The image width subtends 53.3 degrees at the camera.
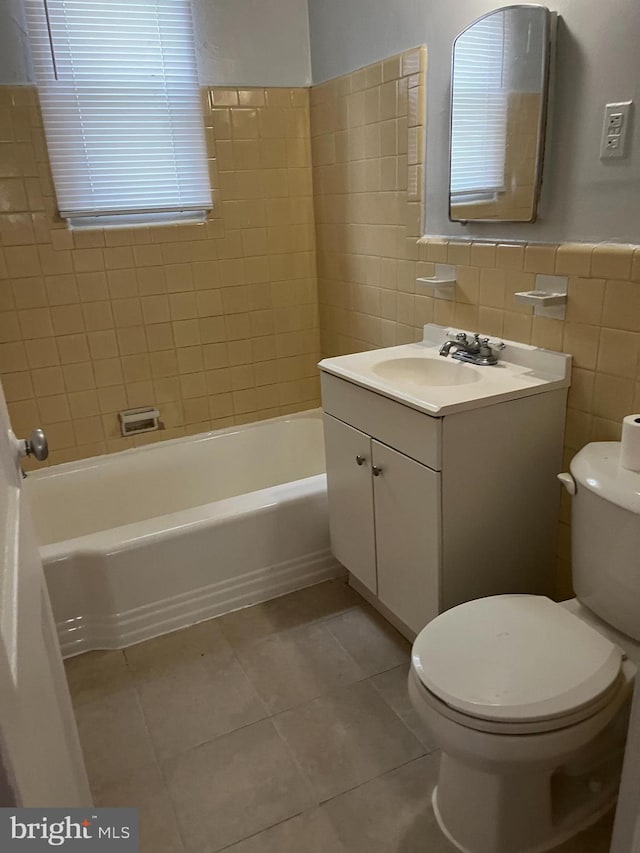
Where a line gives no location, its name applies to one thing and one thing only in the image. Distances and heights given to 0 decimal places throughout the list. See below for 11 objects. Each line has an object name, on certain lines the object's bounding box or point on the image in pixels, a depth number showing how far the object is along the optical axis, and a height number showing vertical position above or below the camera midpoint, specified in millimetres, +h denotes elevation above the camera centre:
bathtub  2037 -1149
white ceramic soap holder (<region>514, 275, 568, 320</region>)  1659 -295
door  635 -545
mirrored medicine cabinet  1621 +168
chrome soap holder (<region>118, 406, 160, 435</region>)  2689 -886
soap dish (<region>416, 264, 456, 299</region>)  2055 -304
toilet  1213 -940
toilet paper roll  1362 -549
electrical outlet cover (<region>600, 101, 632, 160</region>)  1444 +92
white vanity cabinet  1619 -793
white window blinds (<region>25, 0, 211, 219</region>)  2264 +338
